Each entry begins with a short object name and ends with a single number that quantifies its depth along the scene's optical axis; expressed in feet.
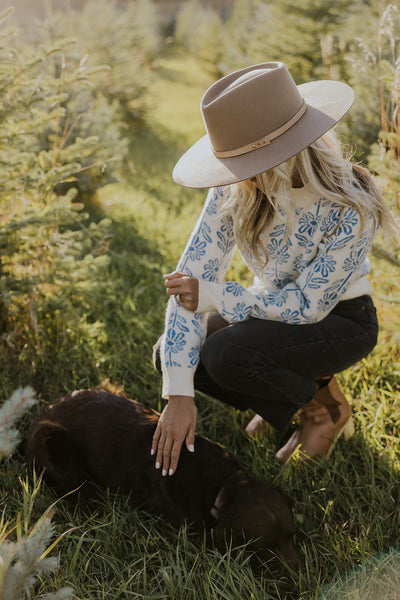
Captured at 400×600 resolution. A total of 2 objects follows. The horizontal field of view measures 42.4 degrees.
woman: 6.02
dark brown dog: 5.78
